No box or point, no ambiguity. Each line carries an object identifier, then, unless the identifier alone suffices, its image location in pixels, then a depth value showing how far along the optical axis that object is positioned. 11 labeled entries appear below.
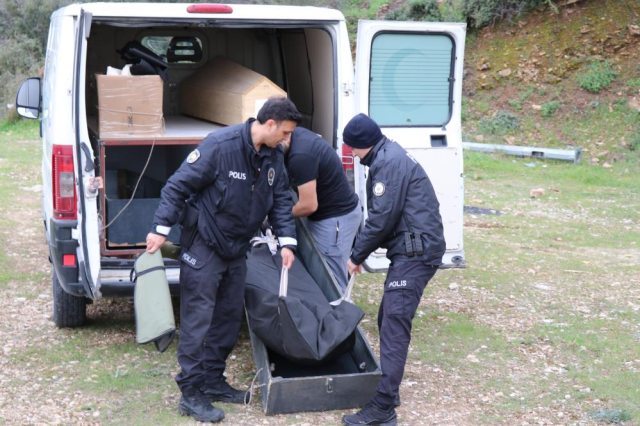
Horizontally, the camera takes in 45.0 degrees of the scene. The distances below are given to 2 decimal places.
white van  4.54
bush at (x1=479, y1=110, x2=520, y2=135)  15.18
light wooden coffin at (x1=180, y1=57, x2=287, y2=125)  5.66
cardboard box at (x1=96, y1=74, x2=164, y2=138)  5.12
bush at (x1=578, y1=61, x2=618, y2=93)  15.29
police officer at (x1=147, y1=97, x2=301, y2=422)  4.02
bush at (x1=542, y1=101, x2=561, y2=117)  15.27
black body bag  4.18
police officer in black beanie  4.11
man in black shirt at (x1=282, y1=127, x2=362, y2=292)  4.75
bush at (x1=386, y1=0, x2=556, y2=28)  17.12
